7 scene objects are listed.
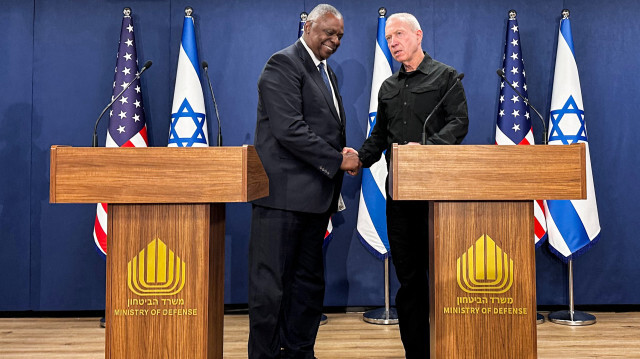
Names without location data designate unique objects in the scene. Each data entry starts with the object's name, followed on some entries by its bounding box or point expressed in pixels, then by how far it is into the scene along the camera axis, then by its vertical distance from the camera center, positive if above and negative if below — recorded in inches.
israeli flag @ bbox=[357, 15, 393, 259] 138.9 +0.7
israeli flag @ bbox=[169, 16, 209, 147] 139.1 +26.0
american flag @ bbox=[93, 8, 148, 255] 137.9 +22.8
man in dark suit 82.3 +1.0
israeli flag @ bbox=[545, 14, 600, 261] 137.1 -0.4
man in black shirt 91.8 +12.3
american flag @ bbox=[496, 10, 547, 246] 138.9 +24.1
